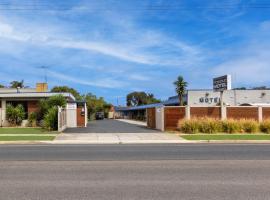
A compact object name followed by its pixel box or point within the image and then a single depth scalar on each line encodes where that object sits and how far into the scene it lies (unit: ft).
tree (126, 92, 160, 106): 282.57
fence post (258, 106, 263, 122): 56.15
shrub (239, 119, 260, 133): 51.53
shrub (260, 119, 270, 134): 51.68
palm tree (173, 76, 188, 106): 105.05
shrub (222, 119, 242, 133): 51.28
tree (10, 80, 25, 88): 165.65
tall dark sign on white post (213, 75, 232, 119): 63.10
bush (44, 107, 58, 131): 53.02
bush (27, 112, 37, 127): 63.10
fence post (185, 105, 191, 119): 55.06
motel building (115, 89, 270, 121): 94.38
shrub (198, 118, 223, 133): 51.24
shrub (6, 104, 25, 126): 63.05
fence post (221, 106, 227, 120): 55.70
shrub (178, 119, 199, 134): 51.04
